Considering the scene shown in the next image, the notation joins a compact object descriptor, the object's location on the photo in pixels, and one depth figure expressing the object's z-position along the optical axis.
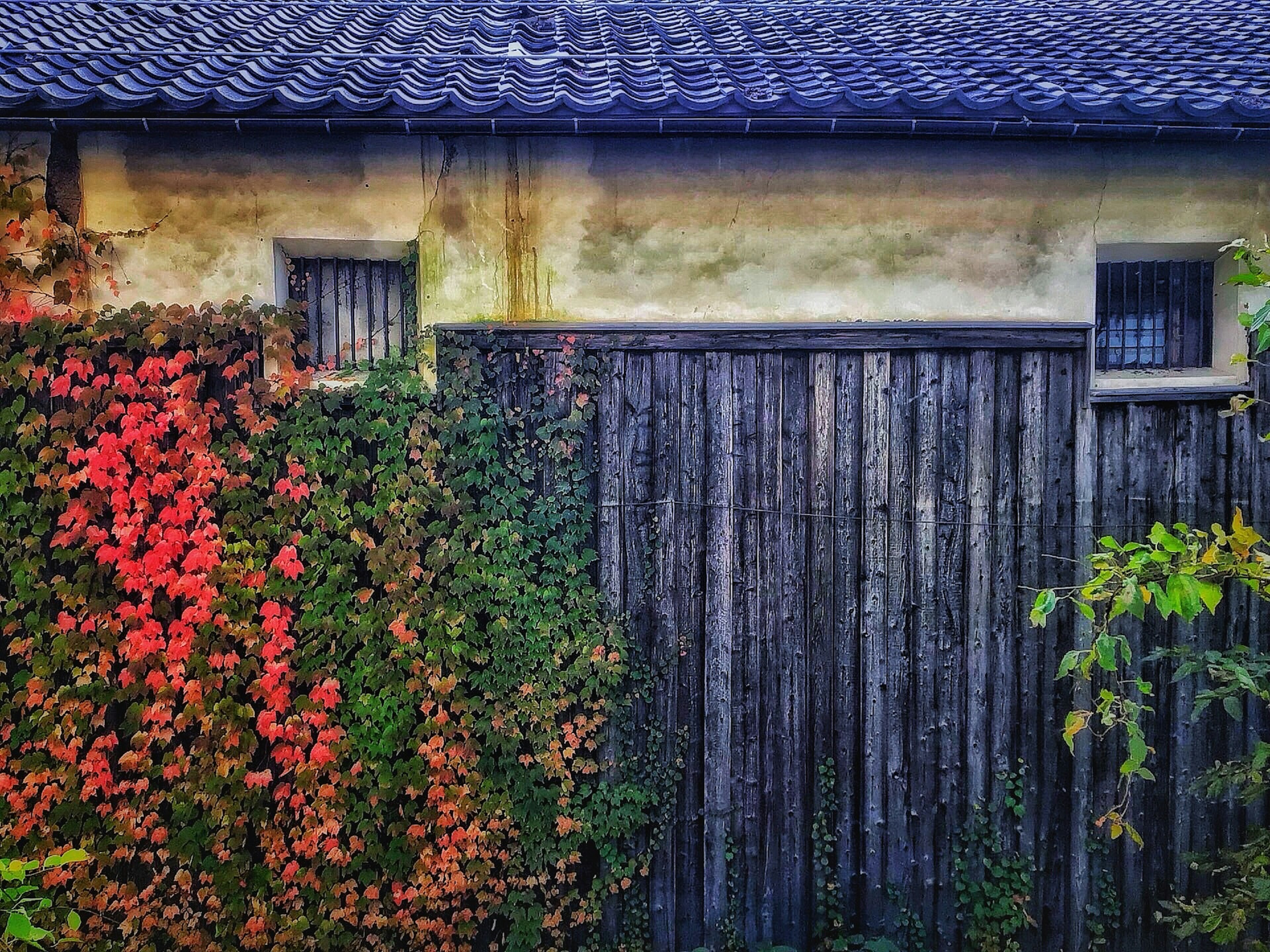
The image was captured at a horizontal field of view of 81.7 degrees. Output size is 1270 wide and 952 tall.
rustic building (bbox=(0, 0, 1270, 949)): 4.14
